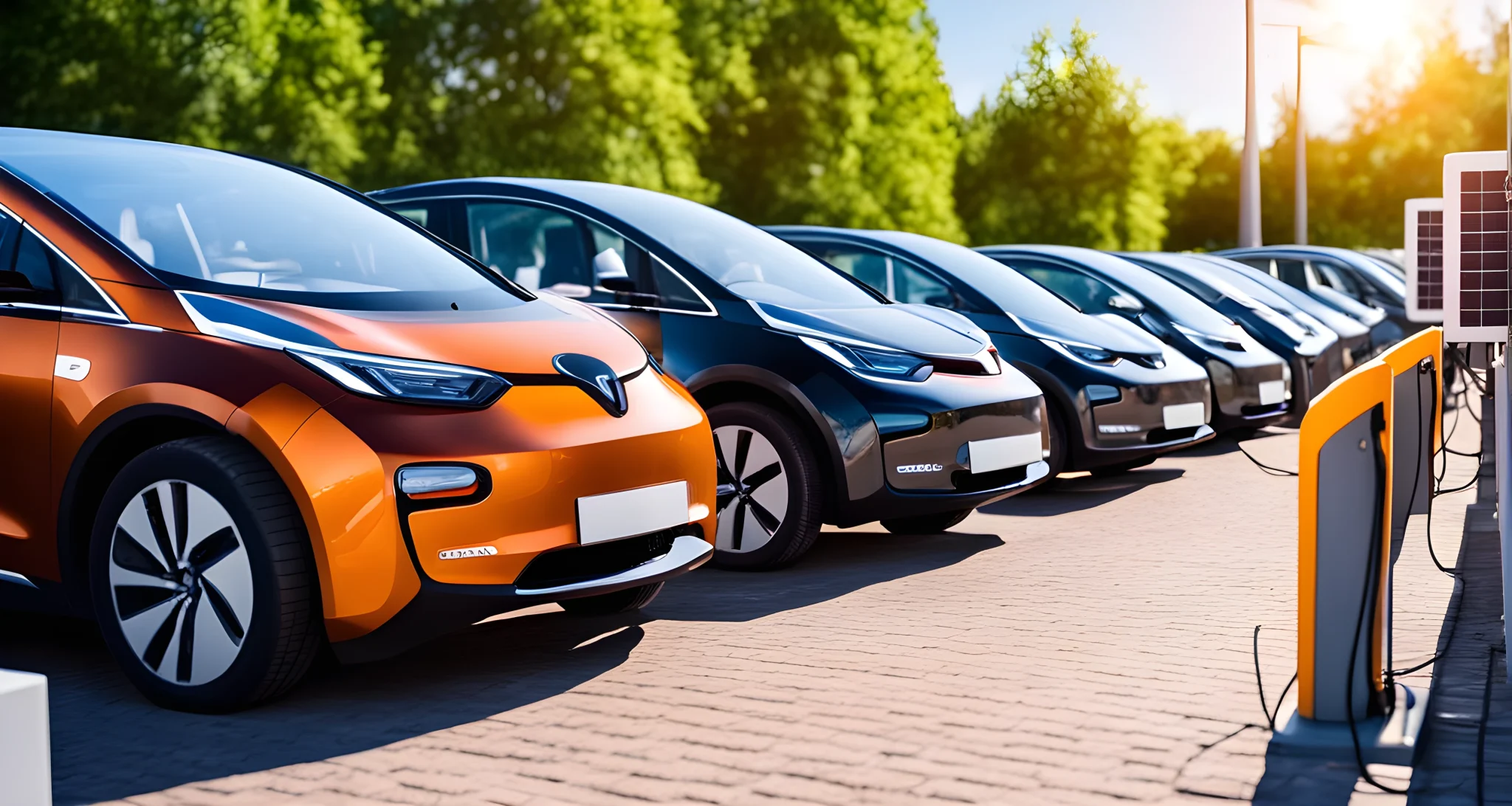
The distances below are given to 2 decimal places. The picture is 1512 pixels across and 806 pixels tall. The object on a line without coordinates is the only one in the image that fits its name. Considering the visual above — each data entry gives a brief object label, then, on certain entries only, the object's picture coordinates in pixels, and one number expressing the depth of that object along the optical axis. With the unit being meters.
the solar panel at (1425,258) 6.92
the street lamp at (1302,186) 32.12
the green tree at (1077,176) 45.84
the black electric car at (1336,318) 13.52
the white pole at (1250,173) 26.17
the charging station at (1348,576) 3.99
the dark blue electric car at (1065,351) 8.77
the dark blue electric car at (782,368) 6.47
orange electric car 4.20
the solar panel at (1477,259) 5.07
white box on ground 2.94
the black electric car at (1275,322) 11.77
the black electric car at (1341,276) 16.25
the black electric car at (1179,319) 10.51
